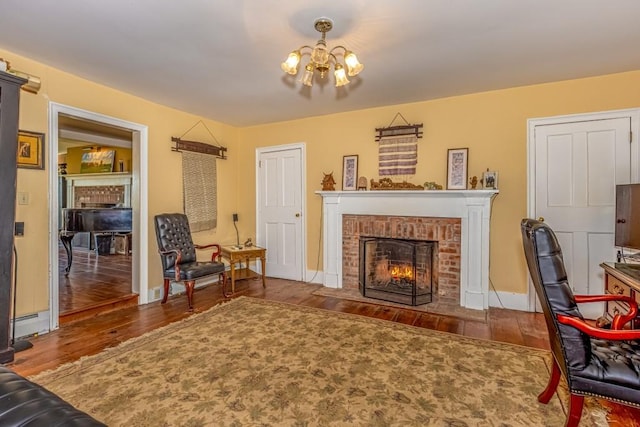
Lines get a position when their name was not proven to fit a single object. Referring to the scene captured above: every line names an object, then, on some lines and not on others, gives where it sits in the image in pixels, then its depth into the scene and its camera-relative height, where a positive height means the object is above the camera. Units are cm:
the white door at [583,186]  320 +26
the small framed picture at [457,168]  382 +52
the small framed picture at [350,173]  449 +54
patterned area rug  181 -117
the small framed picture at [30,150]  284 +55
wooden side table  438 -64
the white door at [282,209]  497 +1
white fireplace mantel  364 -3
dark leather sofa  94 -65
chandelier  211 +103
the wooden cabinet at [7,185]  229 +18
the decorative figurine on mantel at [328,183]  459 +40
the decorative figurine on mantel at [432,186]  392 +30
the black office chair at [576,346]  146 -69
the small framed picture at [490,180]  362 +35
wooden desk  190 -47
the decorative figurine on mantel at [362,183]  440 +38
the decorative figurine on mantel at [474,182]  371 +34
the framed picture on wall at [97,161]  764 +120
